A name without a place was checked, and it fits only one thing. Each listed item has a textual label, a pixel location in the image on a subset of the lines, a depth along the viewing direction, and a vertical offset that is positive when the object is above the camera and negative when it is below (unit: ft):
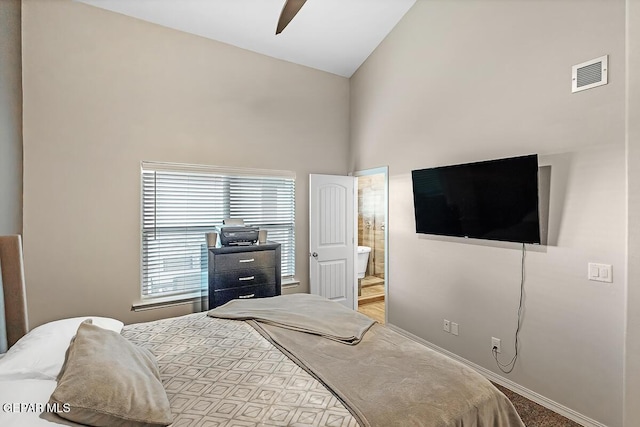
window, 10.48 +0.20
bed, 3.47 -2.40
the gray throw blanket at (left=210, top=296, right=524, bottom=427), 3.98 -2.42
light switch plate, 6.65 -1.28
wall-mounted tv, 7.65 +0.42
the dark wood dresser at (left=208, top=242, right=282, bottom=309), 10.30 -1.93
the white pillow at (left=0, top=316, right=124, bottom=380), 4.08 -1.95
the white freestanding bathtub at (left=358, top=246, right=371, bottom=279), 17.97 -2.56
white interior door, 13.32 -0.96
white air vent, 6.71 +3.10
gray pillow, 3.32 -1.97
